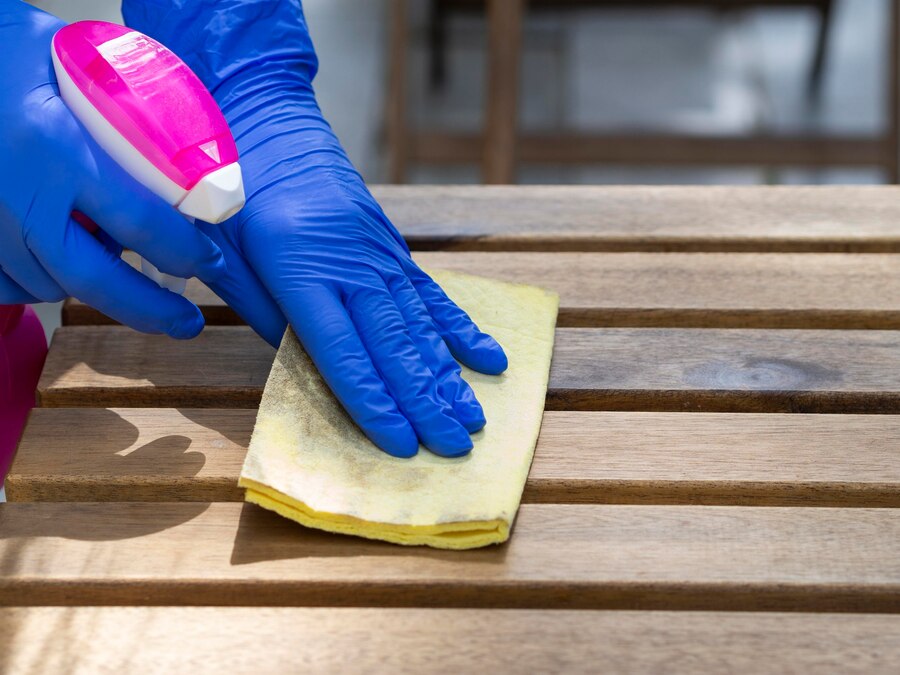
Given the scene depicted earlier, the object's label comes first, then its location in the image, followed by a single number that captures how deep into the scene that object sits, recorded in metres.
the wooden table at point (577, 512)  0.98
